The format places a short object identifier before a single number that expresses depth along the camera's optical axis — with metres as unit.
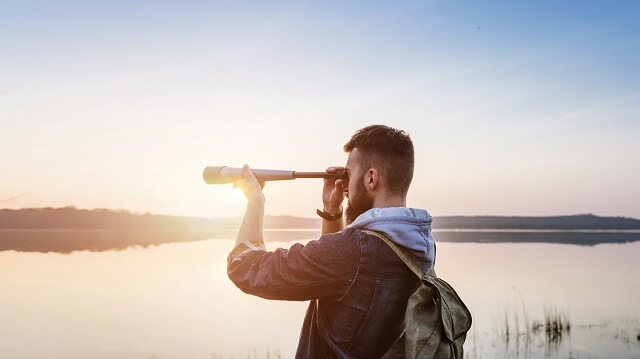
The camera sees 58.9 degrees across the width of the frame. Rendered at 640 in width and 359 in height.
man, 2.21
